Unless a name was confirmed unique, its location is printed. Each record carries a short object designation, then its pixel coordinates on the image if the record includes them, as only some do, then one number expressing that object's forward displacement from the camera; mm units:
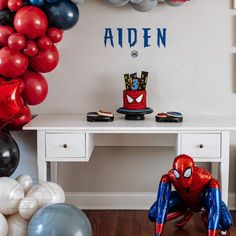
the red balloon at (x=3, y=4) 2988
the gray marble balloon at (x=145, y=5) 3303
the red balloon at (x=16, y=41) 2875
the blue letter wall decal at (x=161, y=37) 3455
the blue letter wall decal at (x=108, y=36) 3463
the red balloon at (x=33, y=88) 3027
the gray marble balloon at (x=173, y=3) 3352
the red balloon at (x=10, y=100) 2732
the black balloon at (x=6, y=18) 2963
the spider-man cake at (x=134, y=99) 3246
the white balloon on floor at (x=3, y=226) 2183
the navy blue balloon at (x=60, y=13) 2977
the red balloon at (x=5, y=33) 2916
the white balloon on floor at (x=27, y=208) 2264
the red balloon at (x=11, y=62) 2912
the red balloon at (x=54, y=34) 2992
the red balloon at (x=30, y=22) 2875
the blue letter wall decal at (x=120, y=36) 3457
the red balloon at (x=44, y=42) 2939
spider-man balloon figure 2820
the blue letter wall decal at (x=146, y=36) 3455
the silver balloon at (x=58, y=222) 2133
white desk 3047
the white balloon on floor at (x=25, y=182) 2436
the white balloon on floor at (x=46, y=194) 2324
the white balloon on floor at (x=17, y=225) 2234
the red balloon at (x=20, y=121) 3139
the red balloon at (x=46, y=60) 2998
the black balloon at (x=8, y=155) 2834
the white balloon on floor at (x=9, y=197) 2293
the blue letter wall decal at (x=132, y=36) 3459
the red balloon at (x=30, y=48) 2930
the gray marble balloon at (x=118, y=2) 3283
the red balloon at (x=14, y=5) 2934
